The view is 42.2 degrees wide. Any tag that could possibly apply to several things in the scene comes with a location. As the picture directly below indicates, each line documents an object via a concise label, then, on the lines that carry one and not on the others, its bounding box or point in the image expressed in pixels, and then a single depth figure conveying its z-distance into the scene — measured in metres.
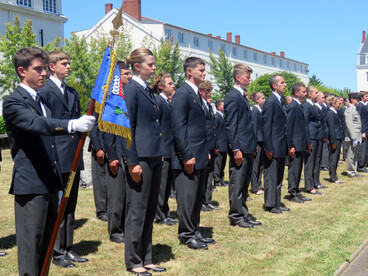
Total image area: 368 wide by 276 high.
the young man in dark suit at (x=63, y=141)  5.77
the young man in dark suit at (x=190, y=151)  6.29
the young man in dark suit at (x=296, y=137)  10.15
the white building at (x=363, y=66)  100.69
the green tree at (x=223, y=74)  54.00
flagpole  3.84
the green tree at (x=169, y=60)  43.97
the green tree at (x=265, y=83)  64.09
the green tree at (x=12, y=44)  30.34
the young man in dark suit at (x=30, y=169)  4.13
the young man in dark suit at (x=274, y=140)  8.98
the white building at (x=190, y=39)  58.84
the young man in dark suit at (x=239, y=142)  7.67
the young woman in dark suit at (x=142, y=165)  5.32
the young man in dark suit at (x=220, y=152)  12.36
